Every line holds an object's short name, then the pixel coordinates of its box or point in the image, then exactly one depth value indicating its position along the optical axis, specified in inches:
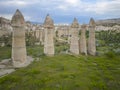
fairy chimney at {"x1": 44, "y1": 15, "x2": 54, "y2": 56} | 578.6
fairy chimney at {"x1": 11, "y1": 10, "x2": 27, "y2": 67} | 463.3
